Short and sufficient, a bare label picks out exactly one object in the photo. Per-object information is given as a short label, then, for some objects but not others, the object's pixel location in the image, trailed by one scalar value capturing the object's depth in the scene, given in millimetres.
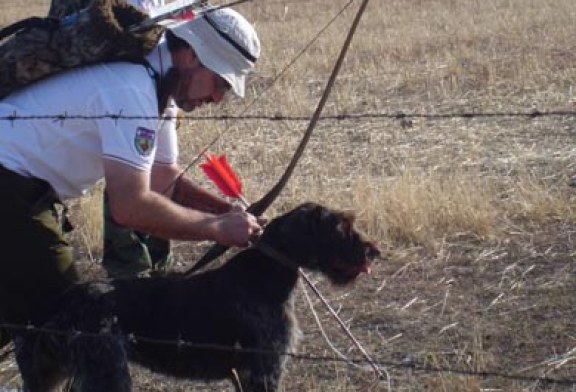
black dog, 4172
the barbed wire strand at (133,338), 4016
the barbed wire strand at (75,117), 3986
